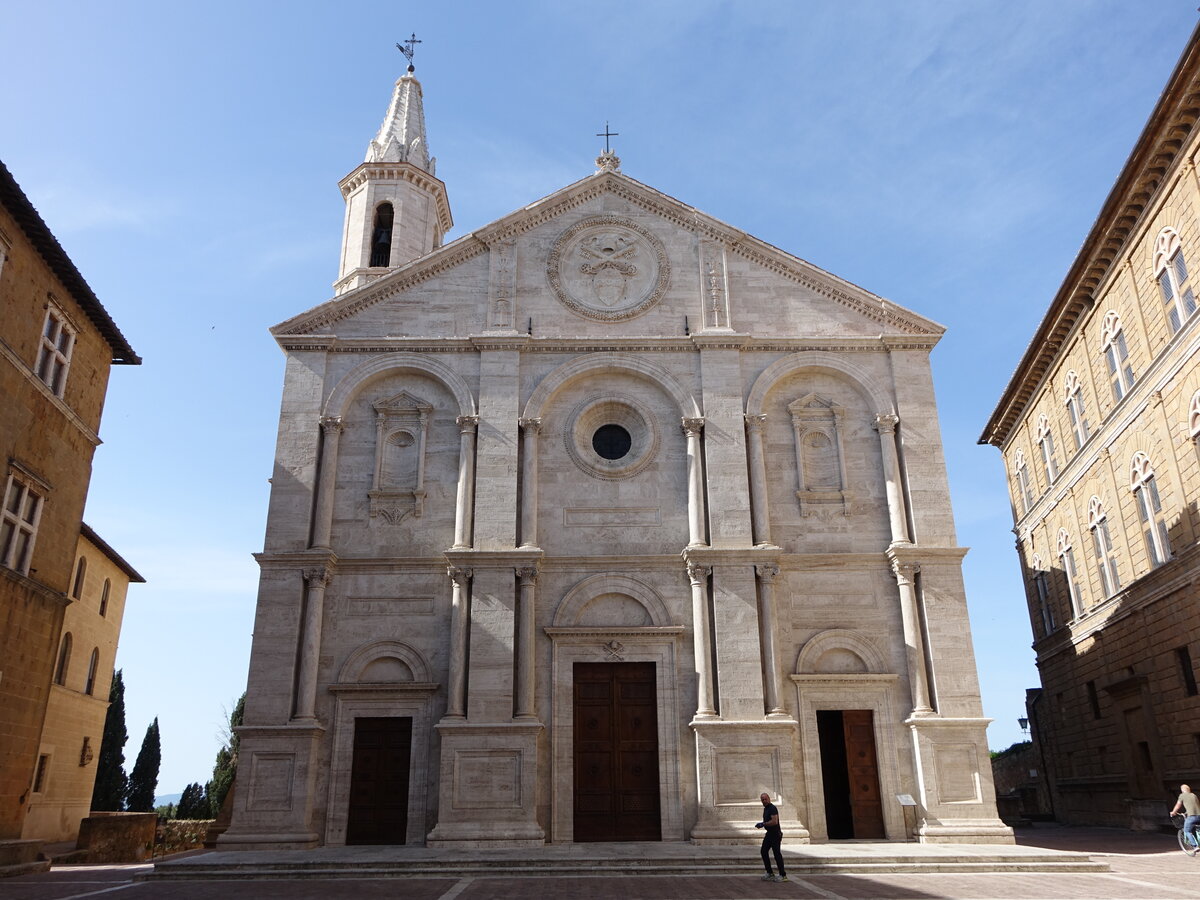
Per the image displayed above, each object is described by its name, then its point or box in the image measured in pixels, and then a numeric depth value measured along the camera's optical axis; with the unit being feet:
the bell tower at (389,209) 107.04
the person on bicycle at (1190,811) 64.85
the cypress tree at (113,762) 143.84
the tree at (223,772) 133.80
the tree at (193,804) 136.46
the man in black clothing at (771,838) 55.57
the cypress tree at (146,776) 156.35
